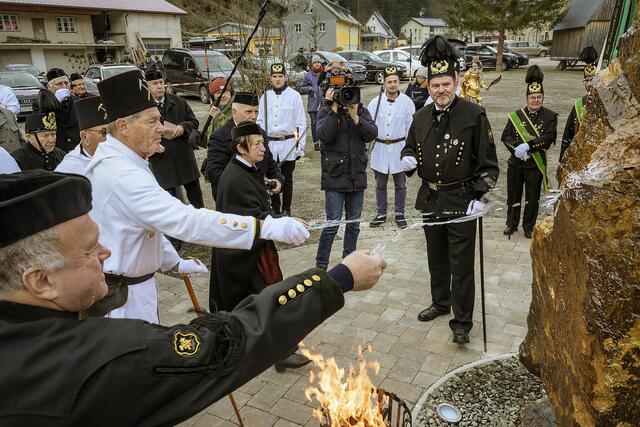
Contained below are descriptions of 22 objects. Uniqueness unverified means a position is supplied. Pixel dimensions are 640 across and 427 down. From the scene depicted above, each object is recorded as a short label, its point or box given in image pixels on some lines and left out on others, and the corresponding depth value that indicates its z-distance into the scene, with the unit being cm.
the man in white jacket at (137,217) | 255
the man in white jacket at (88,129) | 400
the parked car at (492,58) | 3019
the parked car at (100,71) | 1877
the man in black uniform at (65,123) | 686
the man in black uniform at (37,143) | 509
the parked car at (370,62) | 2438
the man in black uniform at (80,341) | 119
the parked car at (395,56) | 2672
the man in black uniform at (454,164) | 392
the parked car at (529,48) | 4241
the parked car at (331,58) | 2164
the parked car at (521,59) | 3107
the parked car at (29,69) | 1848
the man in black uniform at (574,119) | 566
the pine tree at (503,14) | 2992
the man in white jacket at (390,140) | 690
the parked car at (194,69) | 1959
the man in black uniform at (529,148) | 601
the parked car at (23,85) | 1574
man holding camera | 538
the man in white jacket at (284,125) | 744
